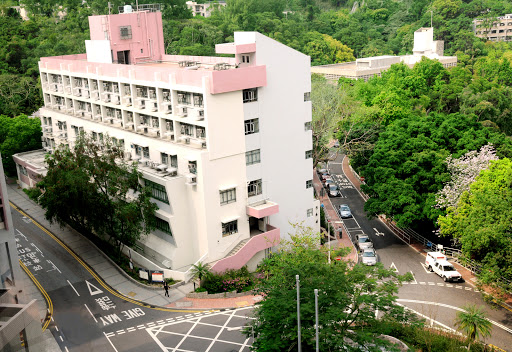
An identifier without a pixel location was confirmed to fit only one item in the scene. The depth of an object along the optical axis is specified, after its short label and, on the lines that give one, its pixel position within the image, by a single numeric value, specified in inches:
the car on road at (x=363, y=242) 2106.3
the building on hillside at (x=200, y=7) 7185.0
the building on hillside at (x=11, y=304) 897.5
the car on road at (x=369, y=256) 1980.8
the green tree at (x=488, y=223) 1599.4
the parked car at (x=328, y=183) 2908.7
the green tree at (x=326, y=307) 1180.5
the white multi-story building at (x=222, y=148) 1728.6
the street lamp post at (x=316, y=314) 1078.4
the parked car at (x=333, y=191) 2810.0
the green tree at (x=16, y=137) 2704.2
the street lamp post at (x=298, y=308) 1123.3
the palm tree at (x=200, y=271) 1699.1
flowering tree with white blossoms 1999.3
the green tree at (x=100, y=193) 1790.1
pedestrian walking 1675.3
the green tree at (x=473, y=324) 1386.6
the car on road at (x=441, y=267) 1833.2
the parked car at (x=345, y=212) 2518.5
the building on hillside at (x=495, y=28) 6131.9
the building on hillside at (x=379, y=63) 4180.6
